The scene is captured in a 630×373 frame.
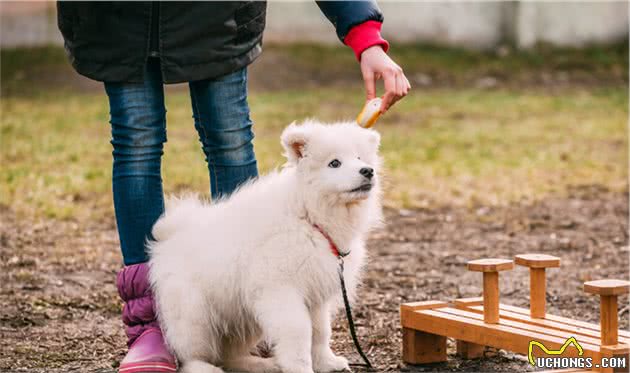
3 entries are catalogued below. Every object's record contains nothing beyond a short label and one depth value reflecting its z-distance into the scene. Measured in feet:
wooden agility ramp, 19.49
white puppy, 20.18
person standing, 21.25
